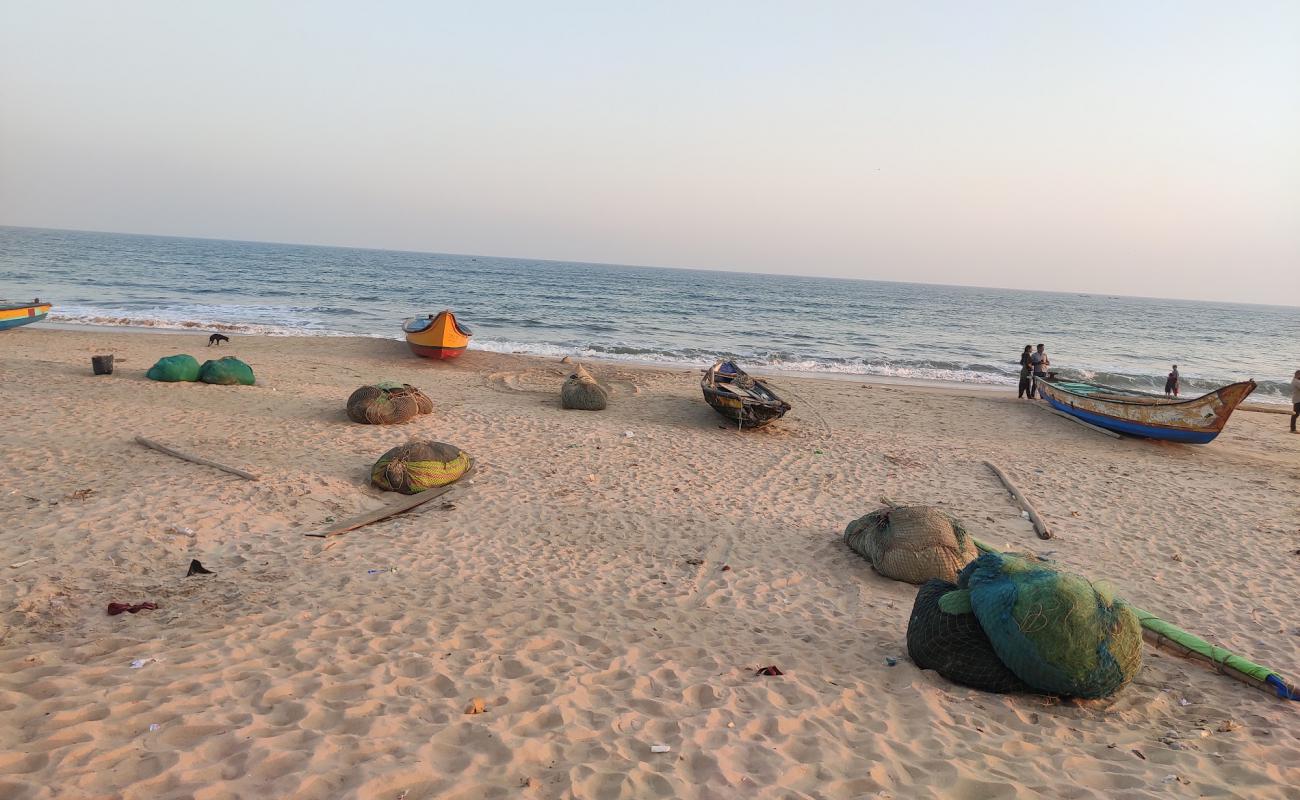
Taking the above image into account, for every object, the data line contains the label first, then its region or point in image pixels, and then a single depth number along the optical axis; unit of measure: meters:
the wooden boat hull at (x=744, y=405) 11.92
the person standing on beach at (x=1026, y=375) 17.36
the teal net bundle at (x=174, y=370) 12.27
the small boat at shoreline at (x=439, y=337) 17.75
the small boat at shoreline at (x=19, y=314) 17.92
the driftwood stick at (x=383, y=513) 6.54
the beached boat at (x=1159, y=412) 11.72
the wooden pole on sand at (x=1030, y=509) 7.60
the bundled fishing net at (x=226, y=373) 12.35
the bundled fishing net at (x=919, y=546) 6.14
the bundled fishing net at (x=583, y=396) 12.96
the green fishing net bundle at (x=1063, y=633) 4.00
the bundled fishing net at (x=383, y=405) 10.52
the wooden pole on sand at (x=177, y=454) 7.67
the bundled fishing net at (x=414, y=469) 7.84
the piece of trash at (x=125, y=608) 4.66
